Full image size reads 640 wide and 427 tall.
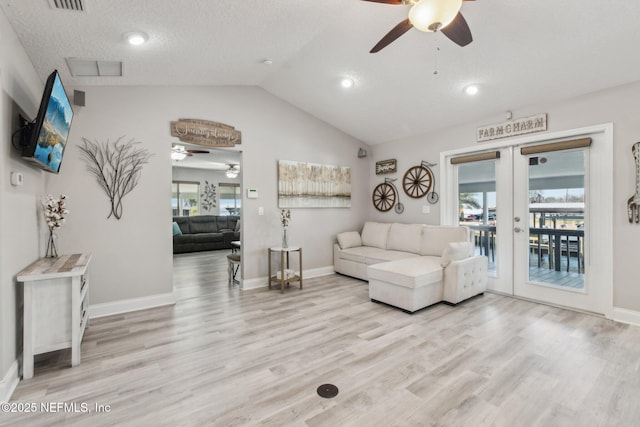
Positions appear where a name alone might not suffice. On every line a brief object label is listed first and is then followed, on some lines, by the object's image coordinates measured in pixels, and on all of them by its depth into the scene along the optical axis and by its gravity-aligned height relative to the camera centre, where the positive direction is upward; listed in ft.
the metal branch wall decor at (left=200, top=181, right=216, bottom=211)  34.60 +1.89
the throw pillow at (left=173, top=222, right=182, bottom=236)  25.89 -1.56
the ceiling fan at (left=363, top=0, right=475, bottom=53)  5.67 +3.97
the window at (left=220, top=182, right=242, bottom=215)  35.99 +1.70
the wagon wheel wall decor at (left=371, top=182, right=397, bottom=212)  18.78 +1.05
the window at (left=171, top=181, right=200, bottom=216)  33.09 +1.63
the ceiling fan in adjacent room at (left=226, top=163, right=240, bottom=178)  28.79 +4.26
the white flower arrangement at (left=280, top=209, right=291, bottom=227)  15.60 -0.24
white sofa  11.81 -2.37
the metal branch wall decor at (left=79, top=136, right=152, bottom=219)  11.42 +1.88
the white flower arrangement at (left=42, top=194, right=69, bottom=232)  9.08 +0.03
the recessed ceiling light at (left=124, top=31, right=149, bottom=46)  8.32 +5.02
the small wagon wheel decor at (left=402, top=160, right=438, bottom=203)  16.52 +1.80
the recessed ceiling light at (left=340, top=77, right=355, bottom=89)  13.39 +5.97
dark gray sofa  26.24 -1.99
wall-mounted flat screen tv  7.08 +2.19
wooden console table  7.25 -2.51
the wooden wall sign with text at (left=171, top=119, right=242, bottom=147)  13.16 +3.71
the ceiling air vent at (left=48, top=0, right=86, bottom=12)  6.55 +4.68
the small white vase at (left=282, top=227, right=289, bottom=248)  15.64 -1.39
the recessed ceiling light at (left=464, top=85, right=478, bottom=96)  12.26 +5.19
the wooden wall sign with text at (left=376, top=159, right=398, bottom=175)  18.47 +2.97
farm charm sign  12.41 +3.81
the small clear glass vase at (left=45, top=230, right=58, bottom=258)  9.43 -1.20
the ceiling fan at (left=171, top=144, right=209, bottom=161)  17.58 +3.82
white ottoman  11.48 -2.89
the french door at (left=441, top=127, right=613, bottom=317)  11.17 -0.14
